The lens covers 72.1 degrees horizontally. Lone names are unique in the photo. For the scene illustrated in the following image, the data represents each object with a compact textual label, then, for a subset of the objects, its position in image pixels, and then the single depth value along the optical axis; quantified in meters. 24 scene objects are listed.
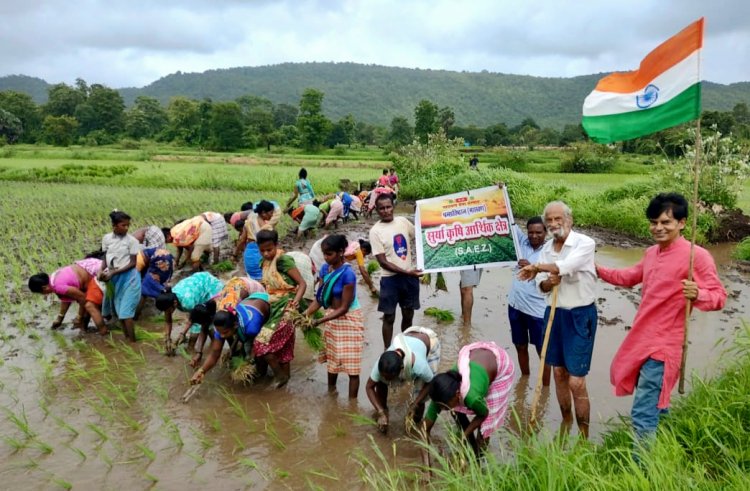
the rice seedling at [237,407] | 4.19
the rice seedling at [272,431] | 3.86
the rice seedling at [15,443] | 3.85
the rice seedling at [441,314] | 6.67
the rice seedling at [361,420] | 3.93
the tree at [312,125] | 58.38
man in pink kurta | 3.03
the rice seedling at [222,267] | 8.89
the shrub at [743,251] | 10.14
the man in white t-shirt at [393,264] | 5.11
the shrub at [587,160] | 31.95
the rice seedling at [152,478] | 3.48
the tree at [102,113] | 72.50
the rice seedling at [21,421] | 4.00
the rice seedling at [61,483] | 3.39
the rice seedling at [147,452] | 3.73
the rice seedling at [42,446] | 3.81
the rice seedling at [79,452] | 3.73
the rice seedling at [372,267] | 8.73
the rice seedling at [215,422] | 4.10
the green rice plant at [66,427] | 4.07
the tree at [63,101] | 77.94
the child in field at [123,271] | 5.83
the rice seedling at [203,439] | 3.88
